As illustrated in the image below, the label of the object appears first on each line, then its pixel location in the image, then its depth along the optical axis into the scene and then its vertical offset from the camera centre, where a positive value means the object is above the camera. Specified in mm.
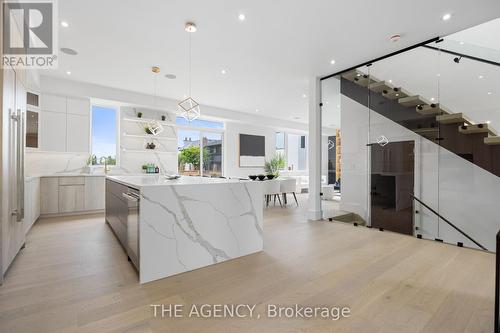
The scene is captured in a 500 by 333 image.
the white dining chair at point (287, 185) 6070 -516
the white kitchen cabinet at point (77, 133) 5297 +730
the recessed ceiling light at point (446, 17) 2798 +1827
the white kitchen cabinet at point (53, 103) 5027 +1350
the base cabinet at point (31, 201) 3480 -621
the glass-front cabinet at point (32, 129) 4645 +716
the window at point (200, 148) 7441 +599
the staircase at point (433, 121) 3203 +700
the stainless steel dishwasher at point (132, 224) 2197 -591
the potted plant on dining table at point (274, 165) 9328 +23
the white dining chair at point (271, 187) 5770 -533
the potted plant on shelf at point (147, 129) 6418 +993
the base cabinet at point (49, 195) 4750 -630
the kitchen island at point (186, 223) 2135 -611
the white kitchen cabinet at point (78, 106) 5289 +1359
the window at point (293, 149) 10109 +752
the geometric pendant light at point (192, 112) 3697 +881
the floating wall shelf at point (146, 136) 6188 +792
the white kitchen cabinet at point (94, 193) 5188 -630
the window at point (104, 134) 5934 +792
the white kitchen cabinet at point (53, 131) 5023 +739
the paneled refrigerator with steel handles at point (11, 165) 2139 -5
